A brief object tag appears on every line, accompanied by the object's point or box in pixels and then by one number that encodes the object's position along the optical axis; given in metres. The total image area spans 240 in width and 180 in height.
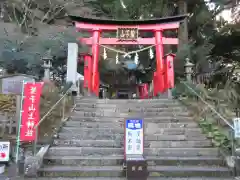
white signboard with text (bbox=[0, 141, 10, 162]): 4.49
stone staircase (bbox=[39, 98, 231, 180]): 4.07
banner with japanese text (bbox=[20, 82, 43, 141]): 4.35
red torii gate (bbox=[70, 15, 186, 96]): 9.39
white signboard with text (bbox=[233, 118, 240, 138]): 4.07
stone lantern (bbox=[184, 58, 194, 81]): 8.28
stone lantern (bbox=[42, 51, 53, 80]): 8.10
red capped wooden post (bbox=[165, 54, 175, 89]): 8.59
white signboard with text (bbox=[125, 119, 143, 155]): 4.06
